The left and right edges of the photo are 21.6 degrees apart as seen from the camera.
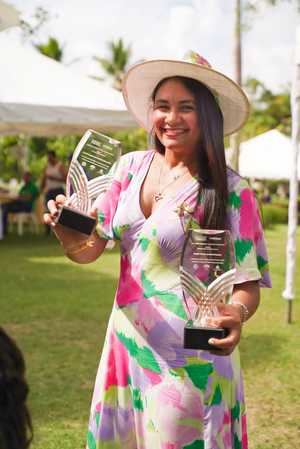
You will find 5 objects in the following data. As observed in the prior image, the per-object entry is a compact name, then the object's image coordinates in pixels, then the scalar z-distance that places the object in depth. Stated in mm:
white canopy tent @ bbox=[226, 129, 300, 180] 25656
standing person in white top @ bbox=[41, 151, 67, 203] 14977
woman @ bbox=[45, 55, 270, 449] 2363
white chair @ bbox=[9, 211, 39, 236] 16328
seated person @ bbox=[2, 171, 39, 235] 15883
